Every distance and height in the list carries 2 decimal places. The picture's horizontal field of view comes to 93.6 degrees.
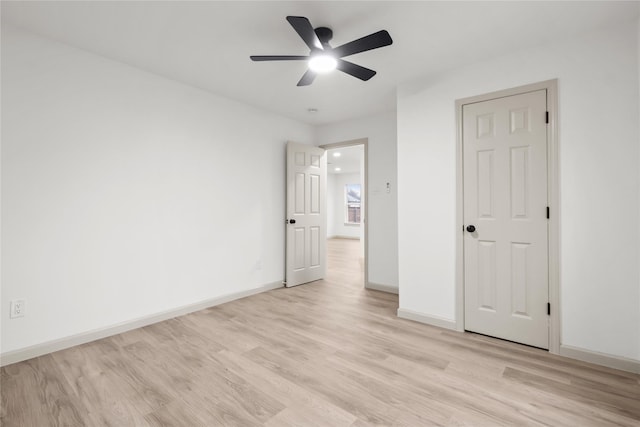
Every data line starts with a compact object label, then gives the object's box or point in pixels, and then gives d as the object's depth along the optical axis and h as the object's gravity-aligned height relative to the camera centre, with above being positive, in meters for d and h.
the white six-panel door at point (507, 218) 2.54 -0.03
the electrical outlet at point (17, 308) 2.30 -0.72
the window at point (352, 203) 11.63 +0.46
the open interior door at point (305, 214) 4.55 +0.01
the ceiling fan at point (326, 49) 1.97 +1.20
